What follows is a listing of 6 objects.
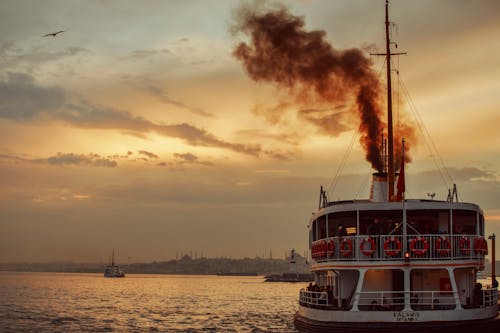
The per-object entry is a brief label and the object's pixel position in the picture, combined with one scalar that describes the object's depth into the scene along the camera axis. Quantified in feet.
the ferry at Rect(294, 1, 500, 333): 95.66
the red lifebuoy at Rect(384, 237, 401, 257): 98.63
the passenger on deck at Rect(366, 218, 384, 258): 104.99
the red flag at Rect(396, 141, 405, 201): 108.02
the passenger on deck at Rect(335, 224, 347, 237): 106.11
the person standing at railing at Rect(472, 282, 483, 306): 107.34
